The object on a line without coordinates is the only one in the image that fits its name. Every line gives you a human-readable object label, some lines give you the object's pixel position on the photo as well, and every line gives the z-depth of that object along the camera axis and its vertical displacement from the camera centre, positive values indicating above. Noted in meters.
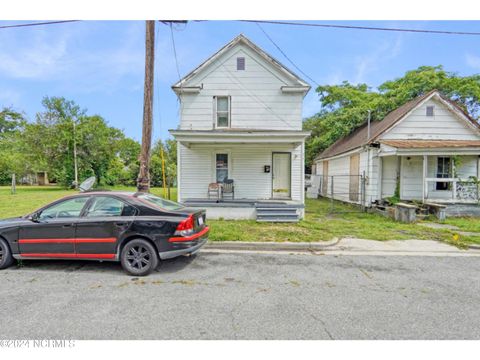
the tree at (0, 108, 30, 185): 32.59 +3.72
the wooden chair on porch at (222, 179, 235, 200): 10.63 -0.51
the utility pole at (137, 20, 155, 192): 6.93 +2.14
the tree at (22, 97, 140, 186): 25.97 +3.60
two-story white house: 10.80 +2.74
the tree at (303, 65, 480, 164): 17.23 +6.43
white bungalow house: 11.41 +1.03
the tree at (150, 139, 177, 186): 32.56 +1.94
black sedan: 4.29 -1.03
